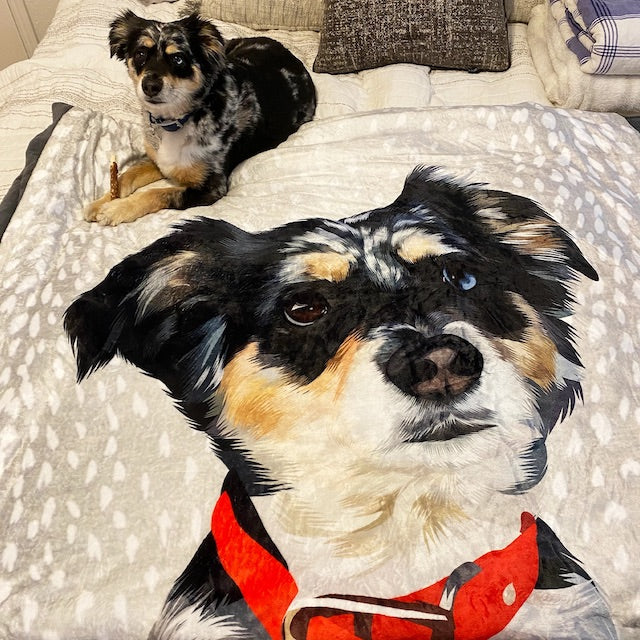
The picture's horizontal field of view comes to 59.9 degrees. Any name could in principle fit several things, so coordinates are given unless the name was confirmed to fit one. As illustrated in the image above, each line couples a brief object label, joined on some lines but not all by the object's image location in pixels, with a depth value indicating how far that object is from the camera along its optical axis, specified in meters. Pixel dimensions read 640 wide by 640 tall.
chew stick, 1.57
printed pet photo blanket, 0.85
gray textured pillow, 2.02
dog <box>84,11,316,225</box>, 1.51
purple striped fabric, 1.76
